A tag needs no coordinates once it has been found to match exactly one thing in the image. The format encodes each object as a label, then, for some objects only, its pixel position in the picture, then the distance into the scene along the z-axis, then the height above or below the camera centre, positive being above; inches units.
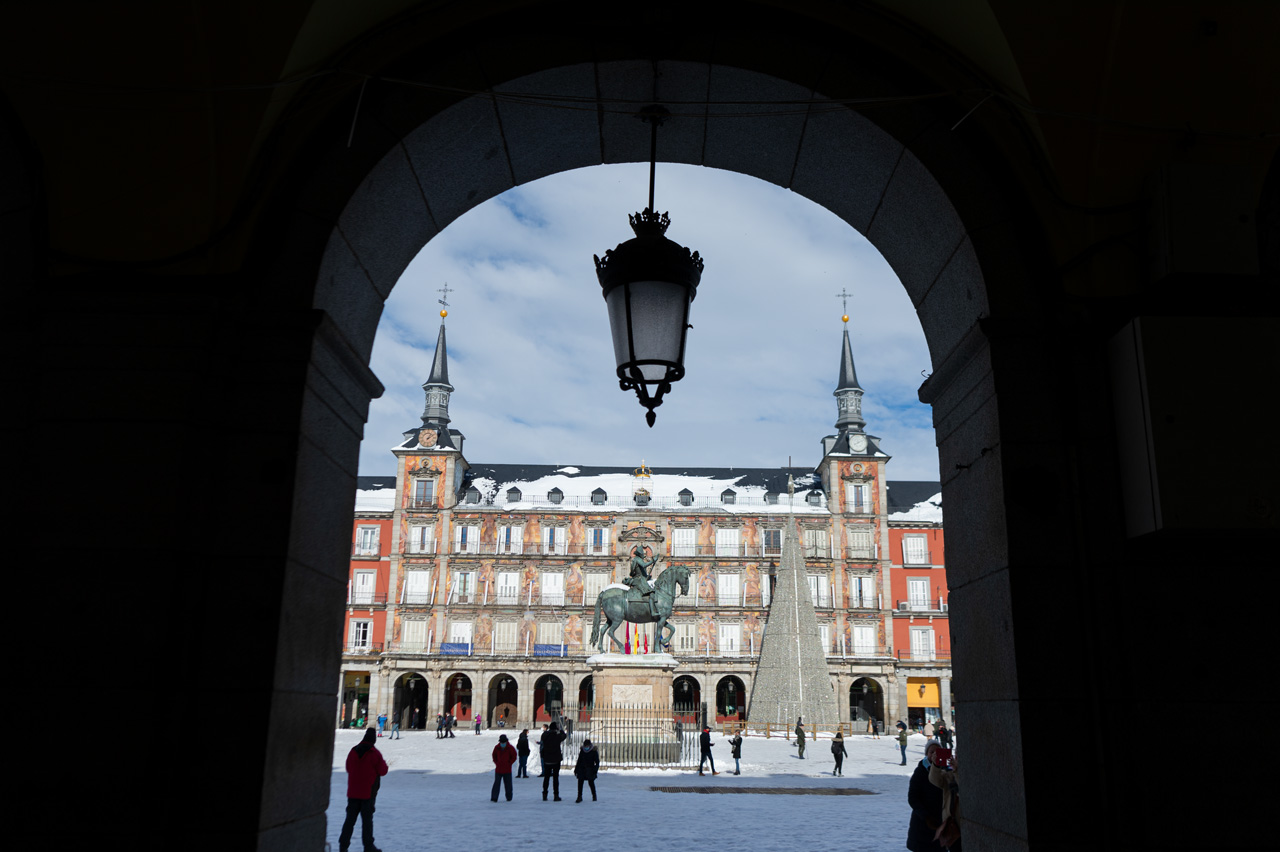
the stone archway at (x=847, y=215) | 162.6 +85.6
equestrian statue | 891.4 +69.8
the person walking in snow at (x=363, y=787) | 356.8 -42.1
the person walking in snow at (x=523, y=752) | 789.9 -64.2
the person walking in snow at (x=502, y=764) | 599.2 -55.3
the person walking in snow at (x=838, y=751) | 843.4 -62.5
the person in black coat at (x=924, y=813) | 241.4 -33.0
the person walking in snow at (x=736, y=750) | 826.2 -62.1
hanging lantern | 160.1 +60.2
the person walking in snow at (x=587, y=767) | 598.2 -56.4
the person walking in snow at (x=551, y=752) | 637.3 -51.0
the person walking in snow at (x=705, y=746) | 791.1 -56.2
